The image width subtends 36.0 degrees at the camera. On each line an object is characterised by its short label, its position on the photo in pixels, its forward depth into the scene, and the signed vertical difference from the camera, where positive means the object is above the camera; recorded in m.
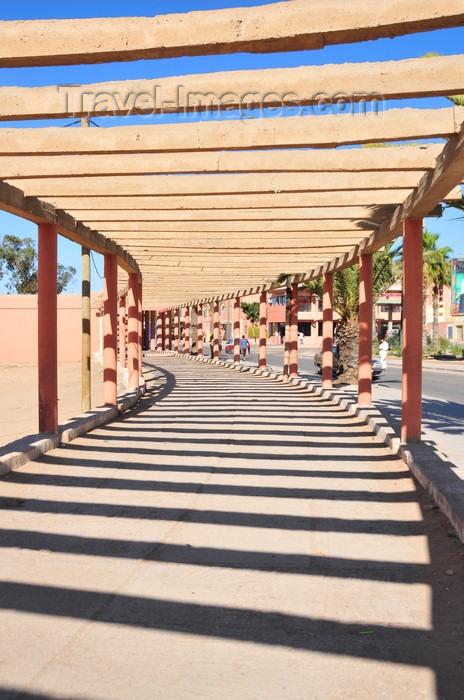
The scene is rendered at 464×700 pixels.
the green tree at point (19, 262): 55.44 +4.91
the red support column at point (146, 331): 59.10 -0.55
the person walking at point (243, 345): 40.37 -1.17
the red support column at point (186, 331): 37.88 -0.35
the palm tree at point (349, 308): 21.48 +0.54
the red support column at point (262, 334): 24.47 -0.32
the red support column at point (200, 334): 39.20 -0.52
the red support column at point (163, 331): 51.50 -0.45
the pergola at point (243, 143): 4.28 +1.60
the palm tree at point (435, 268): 39.75 +3.46
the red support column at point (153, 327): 61.67 -0.27
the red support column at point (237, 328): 28.64 -0.13
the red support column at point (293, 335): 20.12 -0.29
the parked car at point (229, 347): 52.00 -1.65
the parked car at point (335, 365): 23.45 -1.43
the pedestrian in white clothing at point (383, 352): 30.04 -1.15
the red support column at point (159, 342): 57.00 -1.42
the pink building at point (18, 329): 35.25 -0.21
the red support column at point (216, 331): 32.16 -0.29
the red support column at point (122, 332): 27.28 -0.29
